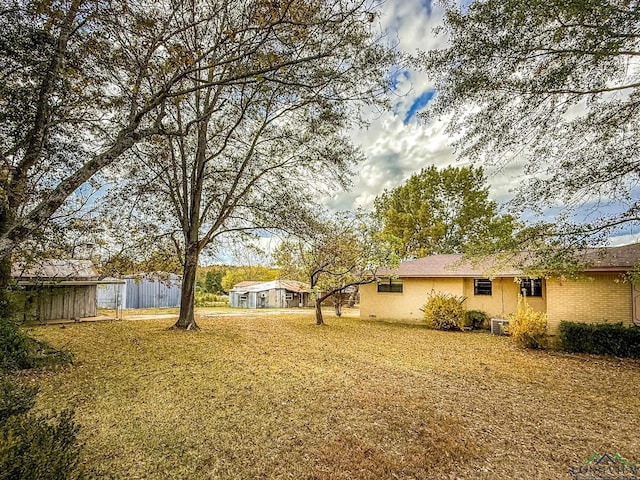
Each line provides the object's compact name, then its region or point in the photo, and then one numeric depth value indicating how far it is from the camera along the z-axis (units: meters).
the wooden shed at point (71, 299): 13.84
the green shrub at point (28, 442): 1.82
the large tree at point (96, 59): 3.84
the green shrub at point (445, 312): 13.32
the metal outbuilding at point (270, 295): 29.59
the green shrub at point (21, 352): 5.64
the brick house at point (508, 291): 9.98
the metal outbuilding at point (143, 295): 23.19
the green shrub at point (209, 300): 28.73
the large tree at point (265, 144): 4.36
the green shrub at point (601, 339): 8.44
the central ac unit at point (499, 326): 12.13
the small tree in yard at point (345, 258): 12.36
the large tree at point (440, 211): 25.48
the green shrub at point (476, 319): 13.60
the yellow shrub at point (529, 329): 9.37
